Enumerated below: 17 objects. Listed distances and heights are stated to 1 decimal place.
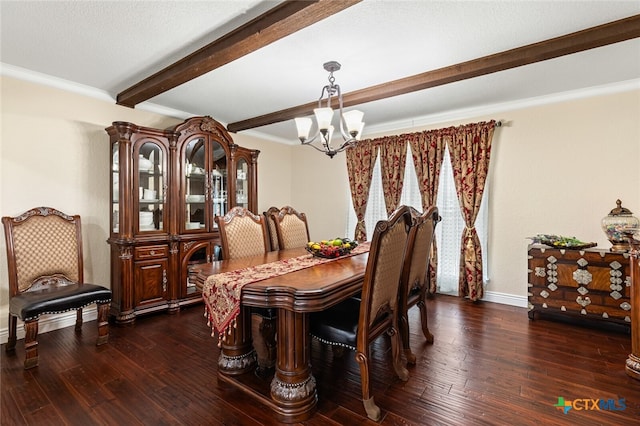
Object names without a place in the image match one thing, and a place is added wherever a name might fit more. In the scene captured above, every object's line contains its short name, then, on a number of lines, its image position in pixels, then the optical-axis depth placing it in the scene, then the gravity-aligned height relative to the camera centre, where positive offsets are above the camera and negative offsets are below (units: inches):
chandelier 94.7 +27.9
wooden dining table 64.7 -27.2
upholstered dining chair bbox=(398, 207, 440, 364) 87.2 -17.7
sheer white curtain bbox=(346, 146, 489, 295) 150.8 -8.5
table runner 69.0 -17.1
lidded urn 112.6 -5.5
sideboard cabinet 110.2 -27.4
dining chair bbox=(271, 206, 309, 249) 131.8 -6.1
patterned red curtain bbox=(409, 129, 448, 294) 157.6 +23.5
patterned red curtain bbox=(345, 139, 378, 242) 180.4 +21.6
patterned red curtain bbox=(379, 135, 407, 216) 169.3 +24.8
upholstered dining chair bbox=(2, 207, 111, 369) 89.7 -18.6
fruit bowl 99.5 -11.2
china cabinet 123.2 +4.4
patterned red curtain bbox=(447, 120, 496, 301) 145.9 +13.1
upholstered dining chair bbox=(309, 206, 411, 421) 66.5 -24.0
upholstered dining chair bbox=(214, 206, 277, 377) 82.4 -11.5
